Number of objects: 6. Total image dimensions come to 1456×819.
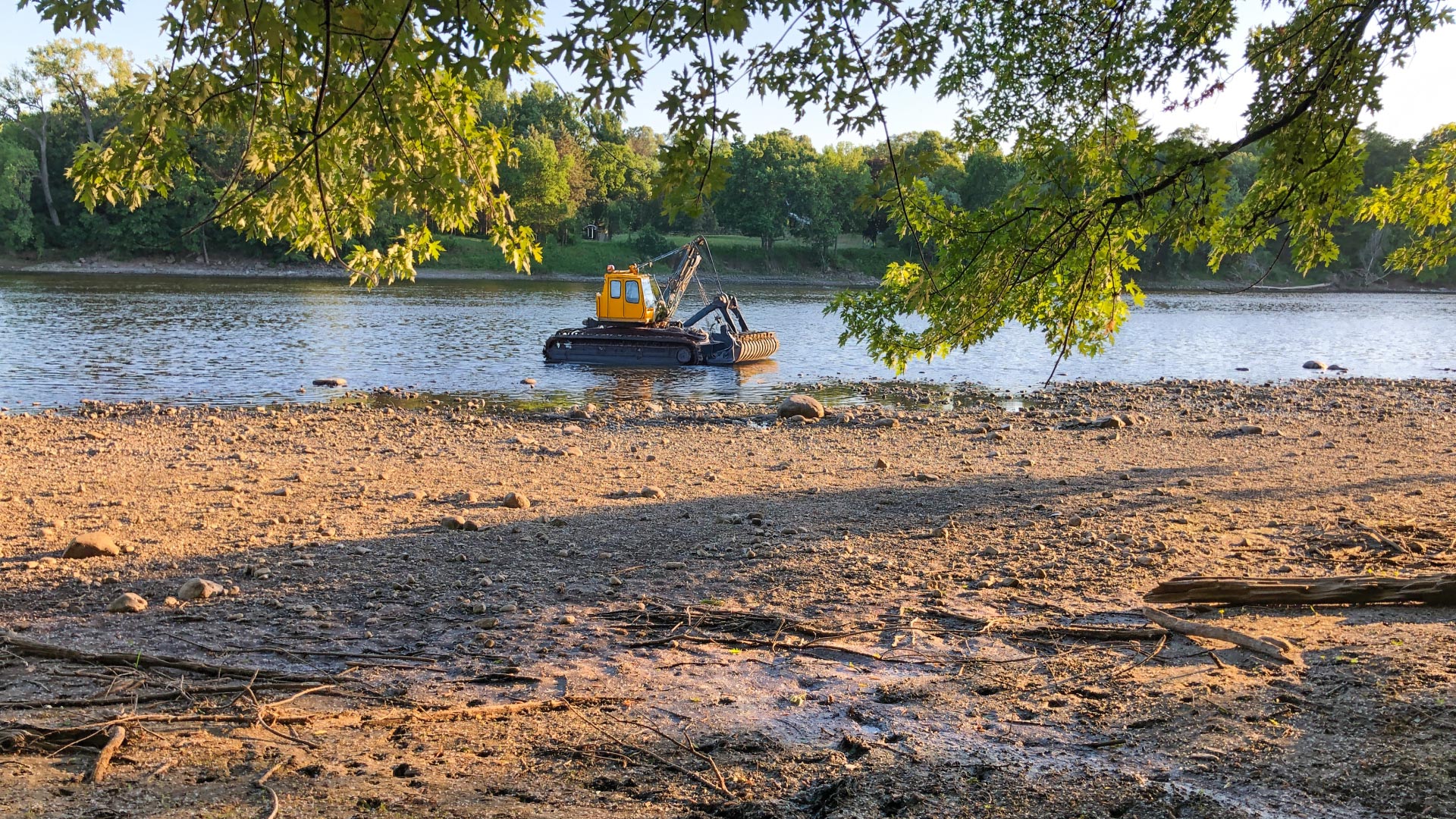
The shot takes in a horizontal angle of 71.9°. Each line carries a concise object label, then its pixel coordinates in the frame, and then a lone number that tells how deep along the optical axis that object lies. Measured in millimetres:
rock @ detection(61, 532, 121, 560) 7090
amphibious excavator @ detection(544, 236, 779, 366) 28281
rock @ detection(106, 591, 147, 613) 5930
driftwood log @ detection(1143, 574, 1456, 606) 5785
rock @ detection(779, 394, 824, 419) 18406
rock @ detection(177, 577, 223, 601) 6215
